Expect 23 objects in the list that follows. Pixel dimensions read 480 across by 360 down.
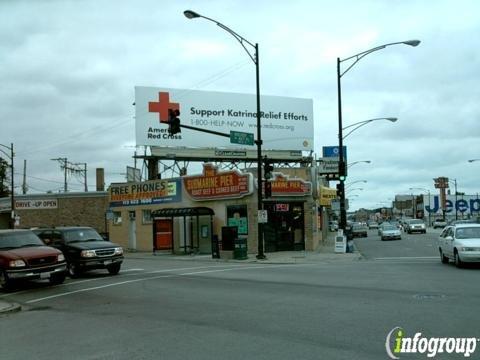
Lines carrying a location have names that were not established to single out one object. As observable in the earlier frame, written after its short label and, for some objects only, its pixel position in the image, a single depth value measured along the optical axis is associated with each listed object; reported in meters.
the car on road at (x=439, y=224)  84.80
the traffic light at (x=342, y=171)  30.34
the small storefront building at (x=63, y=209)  52.12
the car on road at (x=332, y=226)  93.81
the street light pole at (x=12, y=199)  50.43
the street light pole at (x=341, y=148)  30.41
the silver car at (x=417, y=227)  62.56
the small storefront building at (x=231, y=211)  33.34
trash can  28.37
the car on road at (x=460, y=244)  18.67
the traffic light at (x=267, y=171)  27.85
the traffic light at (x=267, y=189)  27.92
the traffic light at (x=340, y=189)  30.95
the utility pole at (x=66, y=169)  78.14
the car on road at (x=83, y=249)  19.89
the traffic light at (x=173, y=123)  23.95
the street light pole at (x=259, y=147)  27.36
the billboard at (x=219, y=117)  44.53
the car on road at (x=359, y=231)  61.45
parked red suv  16.73
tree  76.93
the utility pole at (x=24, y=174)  74.38
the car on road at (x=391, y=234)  47.75
